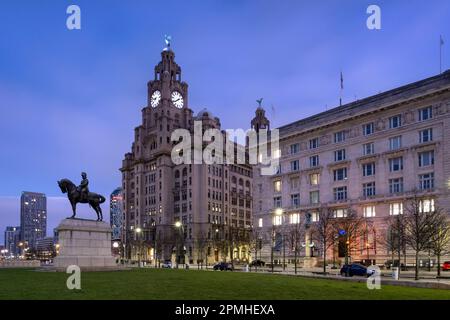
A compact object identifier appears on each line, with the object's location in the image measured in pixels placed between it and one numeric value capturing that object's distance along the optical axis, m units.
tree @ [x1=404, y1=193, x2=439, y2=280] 51.65
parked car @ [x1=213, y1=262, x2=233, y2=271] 72.25
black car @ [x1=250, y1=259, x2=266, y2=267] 88.39
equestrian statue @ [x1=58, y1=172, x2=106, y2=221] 51.62
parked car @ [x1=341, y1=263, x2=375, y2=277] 48.97
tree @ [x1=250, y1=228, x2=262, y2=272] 95.01
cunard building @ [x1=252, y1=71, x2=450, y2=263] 75.75
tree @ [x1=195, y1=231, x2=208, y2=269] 141.75
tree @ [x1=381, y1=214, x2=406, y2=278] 60.12
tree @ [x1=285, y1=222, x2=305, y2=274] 87.16
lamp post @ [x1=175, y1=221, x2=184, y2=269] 141.38
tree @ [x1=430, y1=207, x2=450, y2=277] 57.81
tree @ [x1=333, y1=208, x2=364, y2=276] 74.06
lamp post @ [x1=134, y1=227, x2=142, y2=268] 155.80
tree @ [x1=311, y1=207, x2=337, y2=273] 73.14
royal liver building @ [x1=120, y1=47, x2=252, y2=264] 155.25
